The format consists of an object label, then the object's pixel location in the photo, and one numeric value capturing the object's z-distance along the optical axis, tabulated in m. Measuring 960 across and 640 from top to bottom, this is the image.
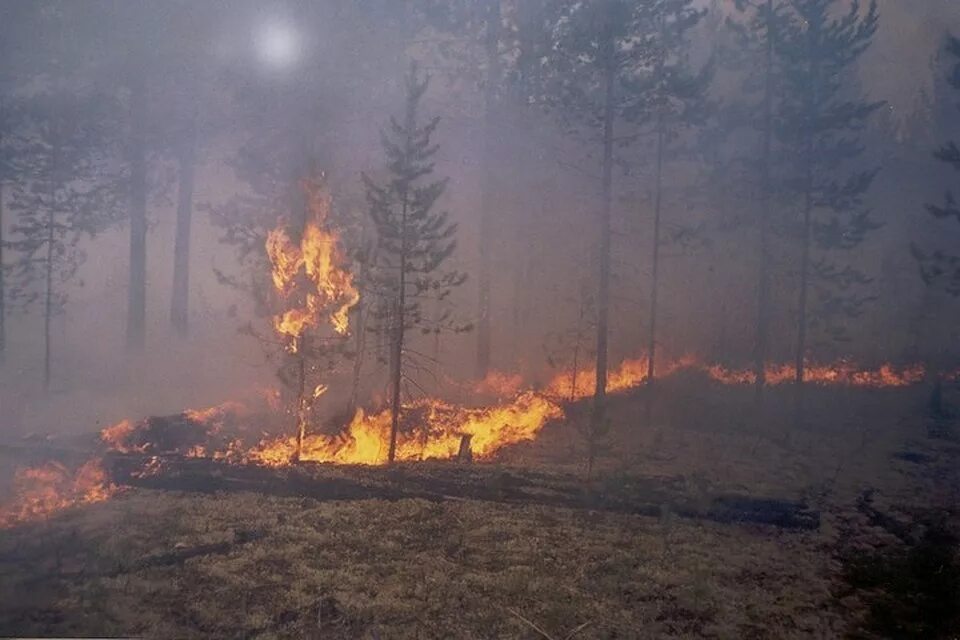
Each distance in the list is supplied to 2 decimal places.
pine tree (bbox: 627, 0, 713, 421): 22.78
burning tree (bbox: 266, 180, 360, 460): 16.08
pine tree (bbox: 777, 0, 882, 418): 26.78
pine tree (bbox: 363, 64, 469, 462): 16.97
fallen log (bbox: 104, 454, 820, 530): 13.25
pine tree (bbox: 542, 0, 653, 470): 21.38
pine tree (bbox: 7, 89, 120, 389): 24.73
